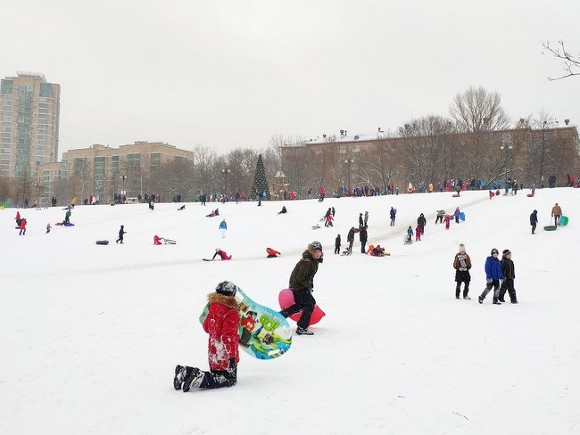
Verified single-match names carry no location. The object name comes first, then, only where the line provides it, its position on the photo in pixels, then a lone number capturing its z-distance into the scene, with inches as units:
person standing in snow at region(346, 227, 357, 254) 1052.0
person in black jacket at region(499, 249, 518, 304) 502.9
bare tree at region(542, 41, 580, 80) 239.5
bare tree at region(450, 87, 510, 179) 2476.6
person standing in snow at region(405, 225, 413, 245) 1182.3
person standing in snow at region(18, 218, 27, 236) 1527.8
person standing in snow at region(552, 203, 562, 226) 1135.6
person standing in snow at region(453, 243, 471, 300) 529.0
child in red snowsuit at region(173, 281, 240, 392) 242.1
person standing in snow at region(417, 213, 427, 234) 1226.0
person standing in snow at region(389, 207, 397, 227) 1414.9
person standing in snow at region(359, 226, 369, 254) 1085.8
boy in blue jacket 498.9
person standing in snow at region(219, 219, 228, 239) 1391.5
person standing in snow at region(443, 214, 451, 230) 1283.2
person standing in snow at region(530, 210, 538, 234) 1106.7
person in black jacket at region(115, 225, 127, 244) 1299.2
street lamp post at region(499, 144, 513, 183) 2379.9
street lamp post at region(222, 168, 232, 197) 3019.2
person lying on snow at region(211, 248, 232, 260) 1012.2
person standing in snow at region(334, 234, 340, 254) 1101.7
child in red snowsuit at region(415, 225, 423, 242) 1210.3
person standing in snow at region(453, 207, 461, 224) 1332.4
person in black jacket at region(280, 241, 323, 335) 353.7
